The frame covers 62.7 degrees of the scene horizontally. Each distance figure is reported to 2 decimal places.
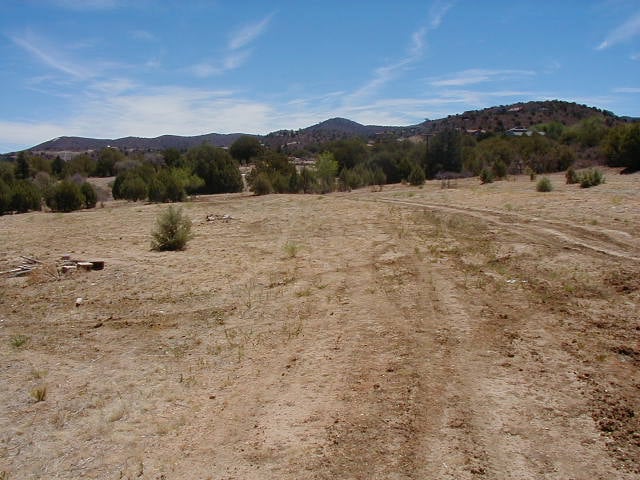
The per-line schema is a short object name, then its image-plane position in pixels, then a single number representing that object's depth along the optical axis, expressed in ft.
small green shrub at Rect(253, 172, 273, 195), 108.88
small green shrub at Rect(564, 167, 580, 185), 81.61
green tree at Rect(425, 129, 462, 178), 139.13
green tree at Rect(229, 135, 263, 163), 216.54
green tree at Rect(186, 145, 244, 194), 127.65
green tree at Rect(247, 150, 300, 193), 111.24
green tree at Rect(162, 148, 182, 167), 171.26
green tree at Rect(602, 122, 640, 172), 101.09
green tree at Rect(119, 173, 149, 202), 115.44
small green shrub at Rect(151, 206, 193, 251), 45.11
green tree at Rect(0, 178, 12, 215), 93.24
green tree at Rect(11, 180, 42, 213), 94.68
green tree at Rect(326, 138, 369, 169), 162.71
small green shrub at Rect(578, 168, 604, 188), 74.43
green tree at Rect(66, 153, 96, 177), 192.54
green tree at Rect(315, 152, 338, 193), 117.60
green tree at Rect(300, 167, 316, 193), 117.08
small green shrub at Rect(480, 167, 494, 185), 101.45
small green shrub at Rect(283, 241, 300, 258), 41.46
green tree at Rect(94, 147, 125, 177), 198.21
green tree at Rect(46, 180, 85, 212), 96.68
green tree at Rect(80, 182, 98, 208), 103.50
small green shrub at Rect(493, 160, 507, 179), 108.17
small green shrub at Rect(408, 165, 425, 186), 111.55
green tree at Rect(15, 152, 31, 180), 161.10
